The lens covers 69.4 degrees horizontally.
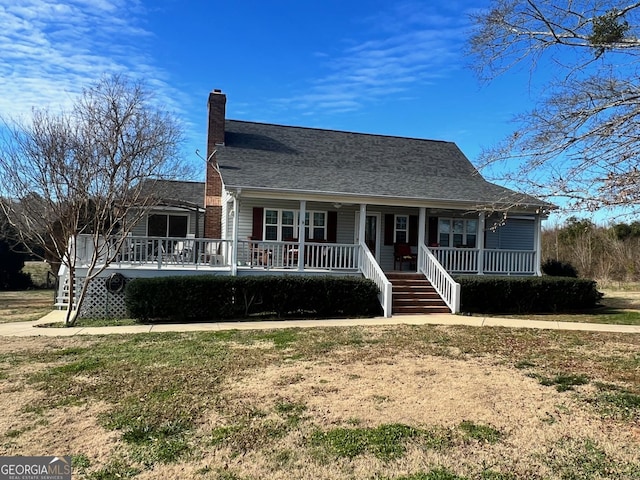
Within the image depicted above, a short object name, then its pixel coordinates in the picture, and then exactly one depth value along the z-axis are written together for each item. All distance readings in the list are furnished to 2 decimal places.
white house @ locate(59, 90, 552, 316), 13.33
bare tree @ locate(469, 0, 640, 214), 5.73
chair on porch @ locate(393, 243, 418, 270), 16.00
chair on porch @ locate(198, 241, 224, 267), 13.74
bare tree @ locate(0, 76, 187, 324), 10.74
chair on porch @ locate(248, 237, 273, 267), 13.47
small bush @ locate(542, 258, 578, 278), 18.54
